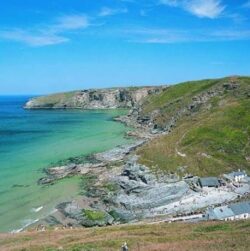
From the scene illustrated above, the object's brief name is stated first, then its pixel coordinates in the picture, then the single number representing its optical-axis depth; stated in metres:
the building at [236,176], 73.75
